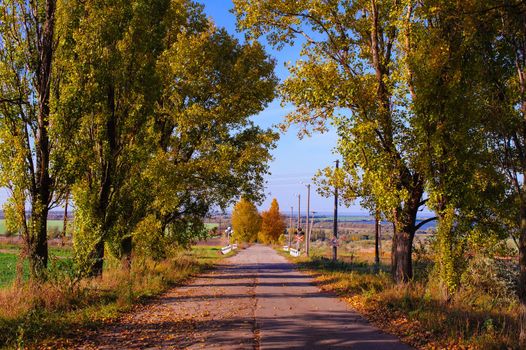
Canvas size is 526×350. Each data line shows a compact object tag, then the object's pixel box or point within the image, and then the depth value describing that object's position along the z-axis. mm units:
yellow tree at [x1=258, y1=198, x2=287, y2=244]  100069
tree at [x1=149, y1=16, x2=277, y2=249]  21125
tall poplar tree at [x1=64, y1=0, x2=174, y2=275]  13578
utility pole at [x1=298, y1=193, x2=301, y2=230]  68425
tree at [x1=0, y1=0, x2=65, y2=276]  12578
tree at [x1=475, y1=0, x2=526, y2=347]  8758
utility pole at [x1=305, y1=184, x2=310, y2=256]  44112
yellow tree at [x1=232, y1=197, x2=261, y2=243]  84512
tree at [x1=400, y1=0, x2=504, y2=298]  11711
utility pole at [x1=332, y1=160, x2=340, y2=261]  36281
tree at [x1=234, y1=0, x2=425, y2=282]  14023
